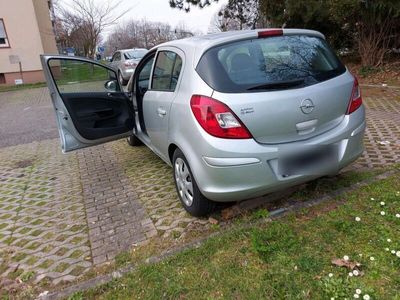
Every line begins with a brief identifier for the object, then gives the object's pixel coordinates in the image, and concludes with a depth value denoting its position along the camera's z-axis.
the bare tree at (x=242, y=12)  17.47
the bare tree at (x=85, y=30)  25.83
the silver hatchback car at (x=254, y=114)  2.62
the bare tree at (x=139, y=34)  51.00
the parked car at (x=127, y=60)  15.23
